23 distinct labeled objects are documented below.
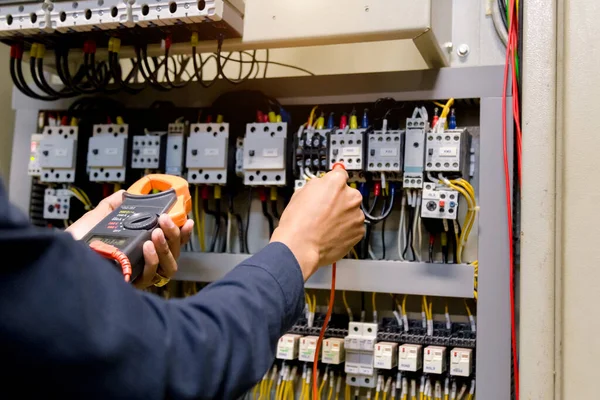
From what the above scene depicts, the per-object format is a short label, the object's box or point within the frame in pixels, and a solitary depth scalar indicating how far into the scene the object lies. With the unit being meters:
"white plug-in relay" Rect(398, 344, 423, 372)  1.32
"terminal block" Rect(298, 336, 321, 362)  1.40
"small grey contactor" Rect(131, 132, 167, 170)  1.51
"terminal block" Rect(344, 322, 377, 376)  1.36
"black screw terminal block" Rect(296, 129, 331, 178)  1.41
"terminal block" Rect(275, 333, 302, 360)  1.41
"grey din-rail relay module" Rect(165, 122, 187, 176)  1.51
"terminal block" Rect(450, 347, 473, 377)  1.29
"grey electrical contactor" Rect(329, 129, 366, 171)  1.35
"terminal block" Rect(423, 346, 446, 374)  1.31
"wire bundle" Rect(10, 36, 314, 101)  1.41
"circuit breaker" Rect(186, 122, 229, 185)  1.46
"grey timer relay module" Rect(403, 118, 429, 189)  1.33
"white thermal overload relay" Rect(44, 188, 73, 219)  1.59
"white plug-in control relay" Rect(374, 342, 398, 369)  1.33
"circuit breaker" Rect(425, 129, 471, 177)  1.30
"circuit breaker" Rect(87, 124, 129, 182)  1.51
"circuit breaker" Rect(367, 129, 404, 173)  1.34
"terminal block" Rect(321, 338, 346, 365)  1.38
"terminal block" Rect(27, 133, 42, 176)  1.60
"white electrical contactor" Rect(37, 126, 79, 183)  1.56
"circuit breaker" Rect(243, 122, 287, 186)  1.41
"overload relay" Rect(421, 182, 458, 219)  1.27
